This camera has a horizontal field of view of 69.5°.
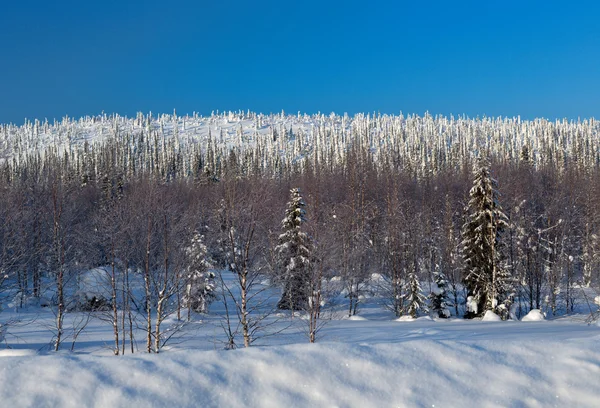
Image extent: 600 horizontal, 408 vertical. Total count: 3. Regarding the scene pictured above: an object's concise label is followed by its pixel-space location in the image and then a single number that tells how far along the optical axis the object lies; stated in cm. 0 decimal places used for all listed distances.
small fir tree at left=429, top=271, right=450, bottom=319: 2530
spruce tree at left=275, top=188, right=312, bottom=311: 2297
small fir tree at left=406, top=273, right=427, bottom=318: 2412
